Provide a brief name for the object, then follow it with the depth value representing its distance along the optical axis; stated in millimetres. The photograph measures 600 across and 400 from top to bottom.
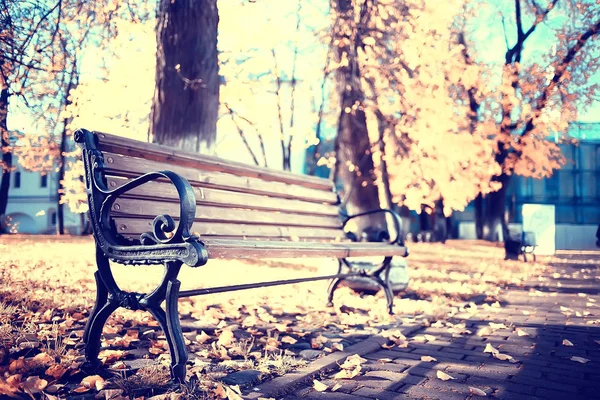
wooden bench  2514
